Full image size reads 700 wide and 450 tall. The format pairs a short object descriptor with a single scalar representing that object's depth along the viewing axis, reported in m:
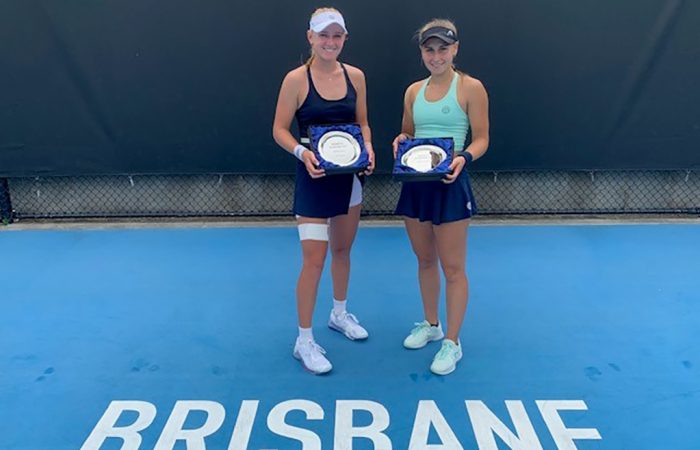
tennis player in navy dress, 2.31
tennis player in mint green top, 2.26
